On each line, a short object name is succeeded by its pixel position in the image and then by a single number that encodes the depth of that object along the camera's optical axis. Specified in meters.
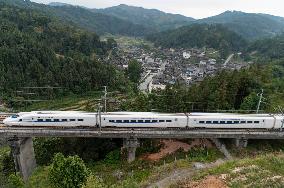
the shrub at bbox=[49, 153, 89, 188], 27.31
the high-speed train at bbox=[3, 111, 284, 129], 40.84
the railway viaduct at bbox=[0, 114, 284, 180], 39.94
